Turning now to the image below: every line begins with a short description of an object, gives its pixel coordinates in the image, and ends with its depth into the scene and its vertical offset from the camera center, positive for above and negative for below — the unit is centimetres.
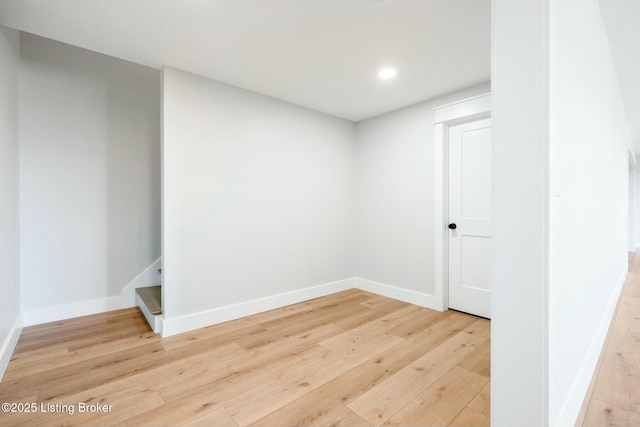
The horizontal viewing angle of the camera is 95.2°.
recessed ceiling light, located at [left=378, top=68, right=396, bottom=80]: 262 +127
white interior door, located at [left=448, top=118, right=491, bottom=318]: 300 -5
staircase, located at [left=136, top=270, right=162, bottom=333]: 262 -89
